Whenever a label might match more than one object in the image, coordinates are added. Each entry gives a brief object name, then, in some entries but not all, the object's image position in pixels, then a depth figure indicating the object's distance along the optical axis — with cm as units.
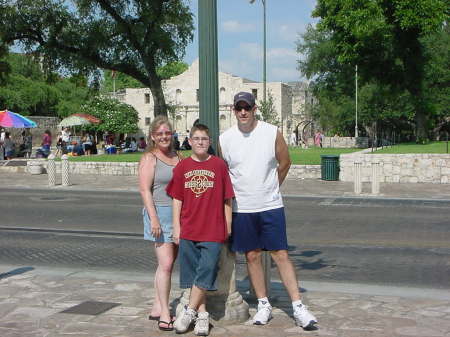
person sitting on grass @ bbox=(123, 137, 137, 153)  3769
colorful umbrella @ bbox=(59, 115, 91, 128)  3941
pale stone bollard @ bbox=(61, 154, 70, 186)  2045
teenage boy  502
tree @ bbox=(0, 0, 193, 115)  2977
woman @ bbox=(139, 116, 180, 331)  522
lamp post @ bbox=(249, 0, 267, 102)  4294
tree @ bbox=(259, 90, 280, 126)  4425
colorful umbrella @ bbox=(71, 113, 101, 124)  4088
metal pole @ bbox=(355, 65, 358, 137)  5433
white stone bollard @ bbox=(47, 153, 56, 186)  2030
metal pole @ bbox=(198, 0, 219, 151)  572
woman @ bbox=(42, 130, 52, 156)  3353
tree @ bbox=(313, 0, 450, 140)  3080
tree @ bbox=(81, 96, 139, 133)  5956
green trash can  2109
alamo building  7475
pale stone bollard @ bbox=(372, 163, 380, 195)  1706
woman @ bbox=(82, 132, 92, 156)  3434
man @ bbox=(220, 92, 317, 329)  525
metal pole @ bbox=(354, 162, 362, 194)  1727
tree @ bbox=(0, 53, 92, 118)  5541
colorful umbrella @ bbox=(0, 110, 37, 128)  3210
